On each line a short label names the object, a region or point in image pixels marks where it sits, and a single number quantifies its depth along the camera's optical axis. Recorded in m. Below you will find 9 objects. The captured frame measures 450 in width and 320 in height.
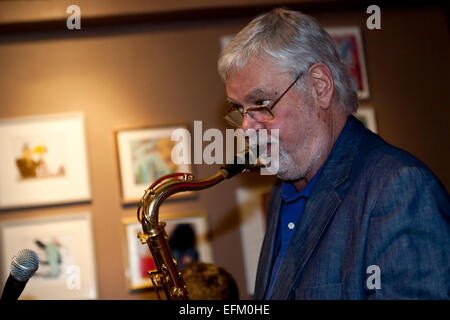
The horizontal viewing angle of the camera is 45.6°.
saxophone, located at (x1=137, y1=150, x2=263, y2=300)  2.00
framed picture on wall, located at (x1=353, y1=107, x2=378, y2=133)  3.32
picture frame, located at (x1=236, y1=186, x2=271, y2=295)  3.14
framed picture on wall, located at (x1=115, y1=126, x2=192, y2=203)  3.11
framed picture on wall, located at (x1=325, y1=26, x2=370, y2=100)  3.34
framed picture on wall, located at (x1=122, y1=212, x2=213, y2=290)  3.07
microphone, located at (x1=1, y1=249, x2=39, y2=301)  1.12
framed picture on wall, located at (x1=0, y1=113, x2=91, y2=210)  3.07
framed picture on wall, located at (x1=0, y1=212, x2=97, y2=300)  3.01
